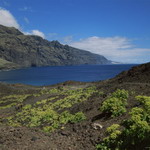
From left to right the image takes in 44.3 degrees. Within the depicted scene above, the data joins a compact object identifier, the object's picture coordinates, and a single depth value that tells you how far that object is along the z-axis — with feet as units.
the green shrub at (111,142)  23.86
